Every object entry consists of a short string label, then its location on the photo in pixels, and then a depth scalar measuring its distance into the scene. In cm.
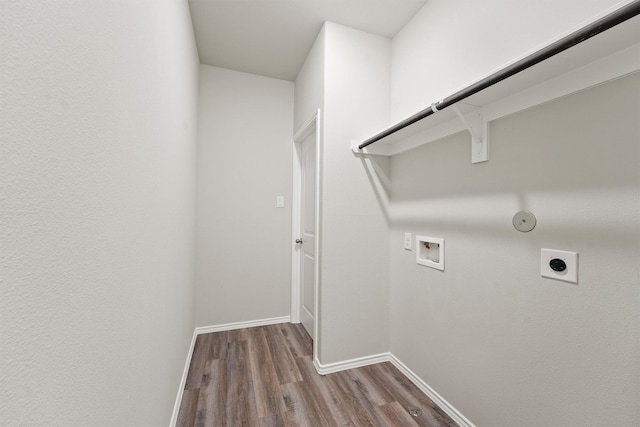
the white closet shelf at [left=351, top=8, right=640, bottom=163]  81
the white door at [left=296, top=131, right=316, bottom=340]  246
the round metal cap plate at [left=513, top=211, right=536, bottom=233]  112
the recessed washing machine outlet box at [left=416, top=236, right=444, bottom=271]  160
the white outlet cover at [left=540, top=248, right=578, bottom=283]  98
